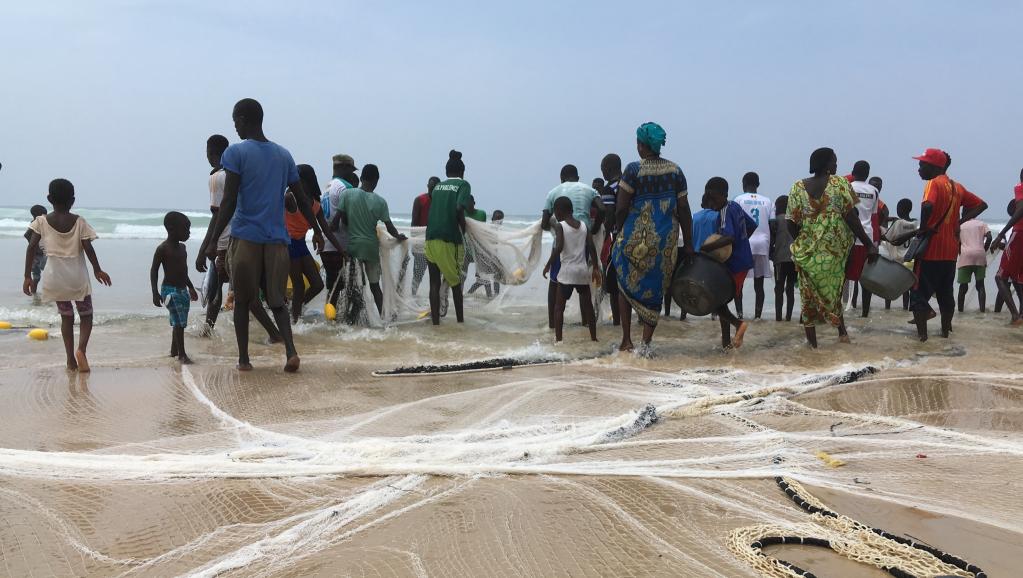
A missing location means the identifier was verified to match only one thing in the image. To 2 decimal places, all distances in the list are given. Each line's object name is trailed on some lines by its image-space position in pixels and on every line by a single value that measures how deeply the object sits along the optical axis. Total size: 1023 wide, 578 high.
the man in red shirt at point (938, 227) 7.34
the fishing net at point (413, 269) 8.56
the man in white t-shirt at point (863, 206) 7.66
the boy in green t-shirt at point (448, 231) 8.58
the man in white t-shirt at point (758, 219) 9.42
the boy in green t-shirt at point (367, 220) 8.54
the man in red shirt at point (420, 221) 9.41
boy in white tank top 7.62
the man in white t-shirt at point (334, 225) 8.59
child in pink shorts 5.82
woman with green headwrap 6.53
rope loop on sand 2.42
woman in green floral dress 6.75
